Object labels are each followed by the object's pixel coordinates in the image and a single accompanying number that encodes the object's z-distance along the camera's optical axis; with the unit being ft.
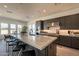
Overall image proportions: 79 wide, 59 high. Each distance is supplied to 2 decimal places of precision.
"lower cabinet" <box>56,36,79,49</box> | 6.79
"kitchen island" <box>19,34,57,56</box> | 2.84
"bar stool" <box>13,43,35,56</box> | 4.23
